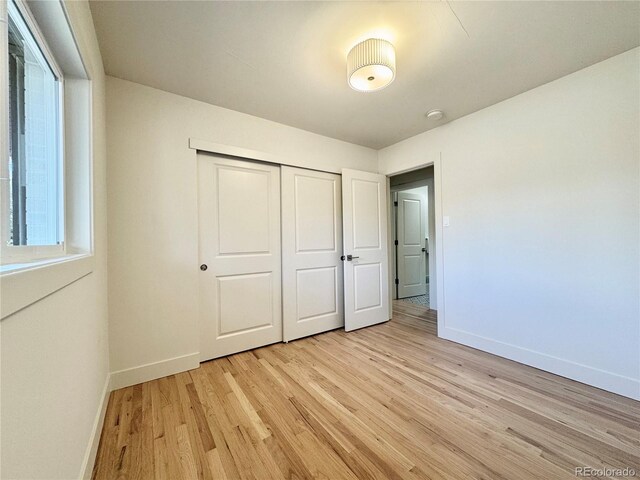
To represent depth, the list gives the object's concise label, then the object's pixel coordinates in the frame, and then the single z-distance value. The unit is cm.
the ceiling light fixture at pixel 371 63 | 153
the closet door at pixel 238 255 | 230
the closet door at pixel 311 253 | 274
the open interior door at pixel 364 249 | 305
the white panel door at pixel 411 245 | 488
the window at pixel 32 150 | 83
